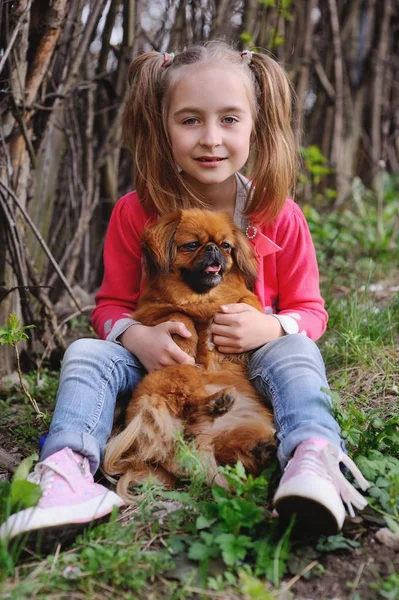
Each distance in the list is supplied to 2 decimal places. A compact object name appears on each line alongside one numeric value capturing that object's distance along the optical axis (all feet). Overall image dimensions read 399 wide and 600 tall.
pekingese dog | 4.69
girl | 4.52
